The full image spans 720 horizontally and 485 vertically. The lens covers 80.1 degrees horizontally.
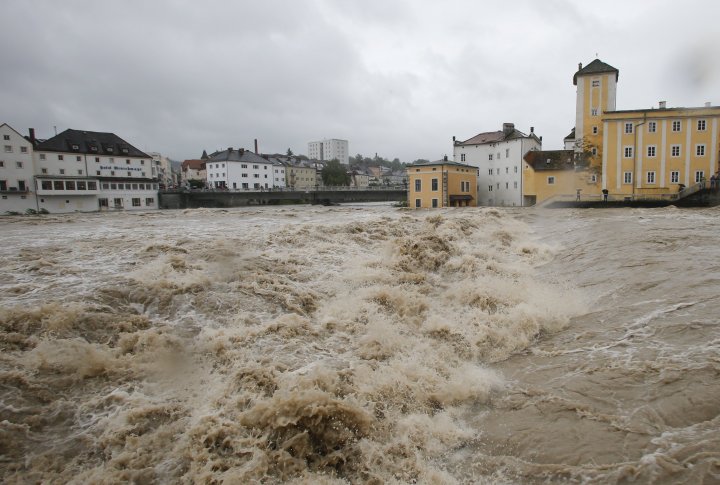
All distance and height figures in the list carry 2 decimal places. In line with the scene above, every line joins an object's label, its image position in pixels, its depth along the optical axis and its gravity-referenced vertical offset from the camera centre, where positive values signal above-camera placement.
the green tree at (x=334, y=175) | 90.94 +6.49
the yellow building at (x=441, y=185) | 46.19 +2.09
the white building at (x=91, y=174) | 48.22 +4.46
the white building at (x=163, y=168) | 94.09 +9.89
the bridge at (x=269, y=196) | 54.69 +1.29
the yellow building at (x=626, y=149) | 36.66 +4.62
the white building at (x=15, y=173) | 45.47 +4.11
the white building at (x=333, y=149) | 190.50 +25.19
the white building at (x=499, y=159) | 47.62 +5.22
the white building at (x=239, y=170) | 73.88 +6.44
